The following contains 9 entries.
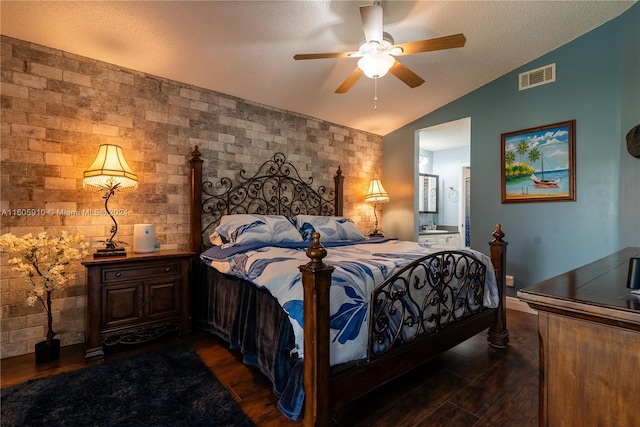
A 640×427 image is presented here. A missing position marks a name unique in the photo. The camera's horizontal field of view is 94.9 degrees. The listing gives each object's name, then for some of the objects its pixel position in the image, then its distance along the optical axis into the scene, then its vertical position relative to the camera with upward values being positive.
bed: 1.37 -0.54
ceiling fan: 1.92 +1.17
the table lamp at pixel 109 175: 2.30 +0.29
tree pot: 2.16 -1.04
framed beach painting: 3.20 +0.56
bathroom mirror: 5.95 +0.39
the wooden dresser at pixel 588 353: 0.73 -0.38
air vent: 3.30 +1.56
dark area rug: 1.54 -1.09
